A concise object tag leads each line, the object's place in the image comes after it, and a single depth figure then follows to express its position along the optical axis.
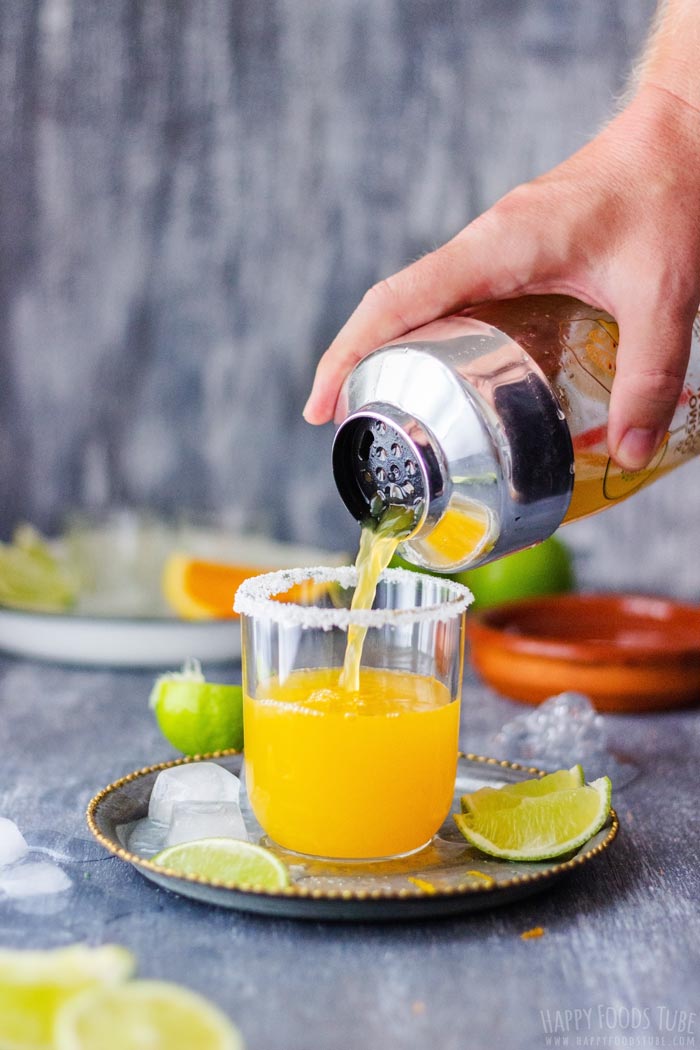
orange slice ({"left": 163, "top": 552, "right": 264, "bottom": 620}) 2.02
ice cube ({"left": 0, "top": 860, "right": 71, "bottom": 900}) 1.08
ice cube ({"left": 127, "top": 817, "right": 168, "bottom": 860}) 1.11
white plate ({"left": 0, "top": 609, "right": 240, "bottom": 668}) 1.86
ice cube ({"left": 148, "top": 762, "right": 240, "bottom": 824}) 1.19
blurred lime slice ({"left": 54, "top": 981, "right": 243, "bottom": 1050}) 0.78
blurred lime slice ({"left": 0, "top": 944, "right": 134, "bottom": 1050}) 0.81
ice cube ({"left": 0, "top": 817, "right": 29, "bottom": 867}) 1.15
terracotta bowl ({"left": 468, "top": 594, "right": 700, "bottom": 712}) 1.71
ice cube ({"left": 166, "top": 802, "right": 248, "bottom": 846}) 1.13
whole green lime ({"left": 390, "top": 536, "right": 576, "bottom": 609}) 2.15
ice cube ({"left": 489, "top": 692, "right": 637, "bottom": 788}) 1.52
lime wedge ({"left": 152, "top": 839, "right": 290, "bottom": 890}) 1.00
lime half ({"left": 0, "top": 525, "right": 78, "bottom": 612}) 2.07
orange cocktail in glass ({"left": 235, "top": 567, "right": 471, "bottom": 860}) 1.07
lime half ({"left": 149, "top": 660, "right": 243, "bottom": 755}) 1.41
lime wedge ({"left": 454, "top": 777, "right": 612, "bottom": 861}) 1.09
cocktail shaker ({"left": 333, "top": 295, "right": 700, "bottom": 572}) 1.04
